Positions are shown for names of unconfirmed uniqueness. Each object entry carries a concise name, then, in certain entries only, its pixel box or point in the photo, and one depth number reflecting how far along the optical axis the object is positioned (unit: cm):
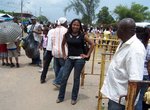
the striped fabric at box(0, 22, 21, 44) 433
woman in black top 276
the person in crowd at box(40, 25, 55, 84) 356
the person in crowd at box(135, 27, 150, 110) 203
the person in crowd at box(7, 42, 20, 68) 446
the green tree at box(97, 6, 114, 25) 2631
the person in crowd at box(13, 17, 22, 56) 444
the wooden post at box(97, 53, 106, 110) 247
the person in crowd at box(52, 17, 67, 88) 317
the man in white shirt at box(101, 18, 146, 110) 146
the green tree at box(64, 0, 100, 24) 2707
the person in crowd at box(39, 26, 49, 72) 445
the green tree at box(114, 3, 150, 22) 3141
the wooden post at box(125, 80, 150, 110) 131
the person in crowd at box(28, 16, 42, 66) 458
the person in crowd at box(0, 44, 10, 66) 457
